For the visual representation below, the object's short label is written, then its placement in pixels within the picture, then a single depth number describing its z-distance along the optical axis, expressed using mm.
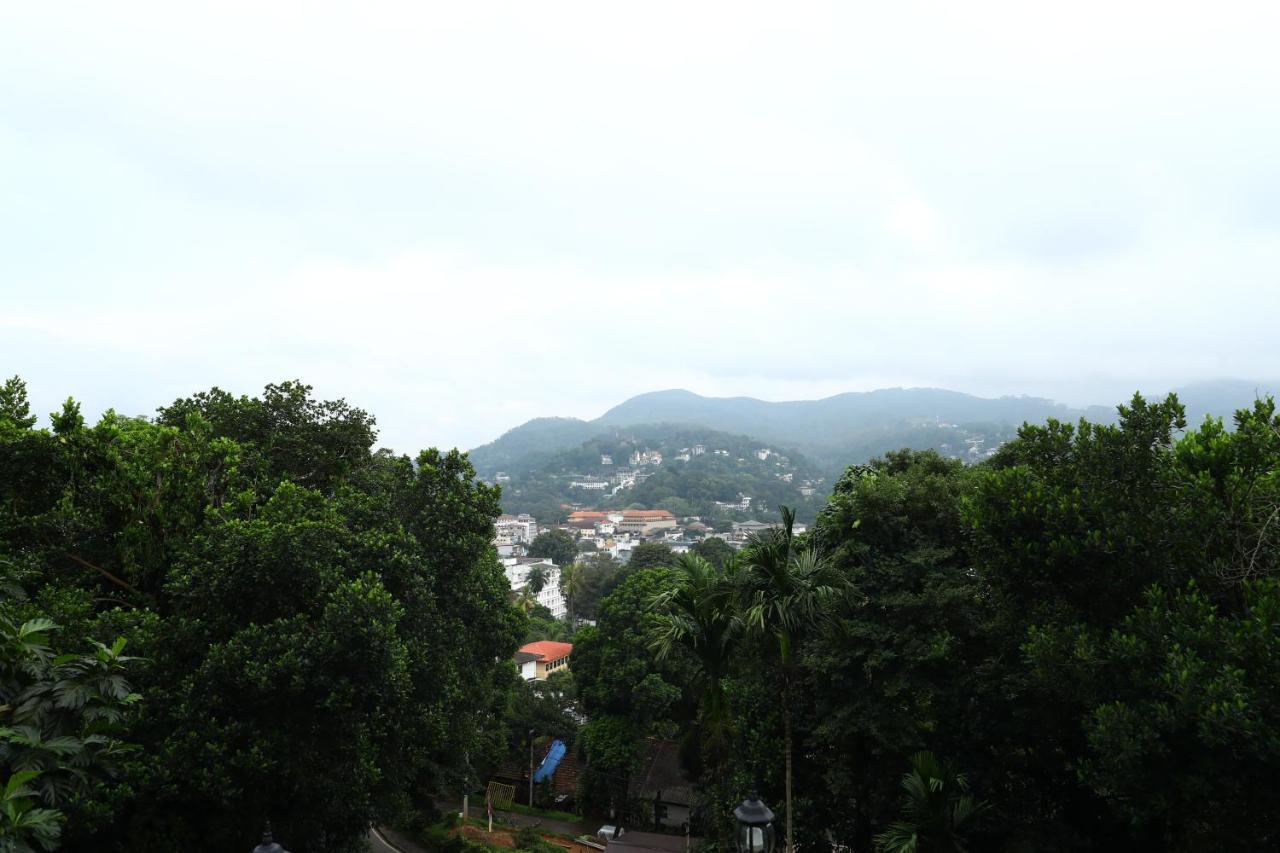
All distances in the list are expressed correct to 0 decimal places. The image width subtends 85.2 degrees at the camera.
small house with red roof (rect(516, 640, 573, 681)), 40312
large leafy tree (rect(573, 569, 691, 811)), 21375
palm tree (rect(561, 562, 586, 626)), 62269
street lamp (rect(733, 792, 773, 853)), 6090
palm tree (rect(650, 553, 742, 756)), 9594
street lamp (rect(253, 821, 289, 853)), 5008
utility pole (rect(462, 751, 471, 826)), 16634
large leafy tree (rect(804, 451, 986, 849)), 10172
